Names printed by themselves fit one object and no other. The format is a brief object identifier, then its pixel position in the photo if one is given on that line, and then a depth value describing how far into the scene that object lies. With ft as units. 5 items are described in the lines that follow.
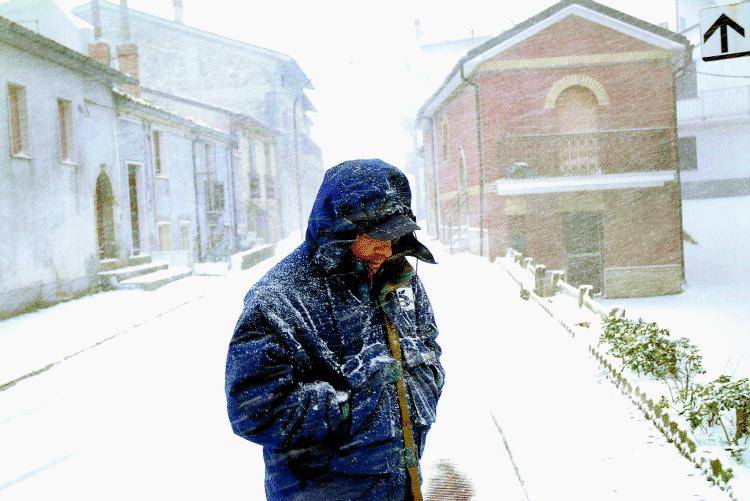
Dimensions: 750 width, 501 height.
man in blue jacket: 6.05
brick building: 57.57
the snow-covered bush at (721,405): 14.20
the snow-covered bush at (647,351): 19.03
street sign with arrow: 15.90
